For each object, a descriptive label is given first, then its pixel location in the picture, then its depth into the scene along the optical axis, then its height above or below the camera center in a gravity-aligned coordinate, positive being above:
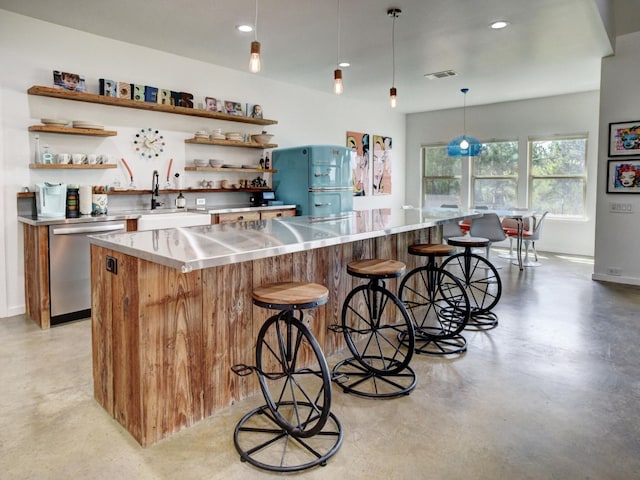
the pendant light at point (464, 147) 6.70 +0.90
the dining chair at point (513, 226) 6.69 -0.31
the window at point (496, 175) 8.12 +0.56
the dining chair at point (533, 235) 6.50 -0.44
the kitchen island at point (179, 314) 1.99 -0.55
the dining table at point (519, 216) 6.24 -0.16
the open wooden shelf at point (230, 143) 5.24 +0.76
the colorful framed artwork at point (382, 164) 8.57 +0.81
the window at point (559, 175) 7.42 +0.53
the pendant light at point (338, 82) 3.27 +0.91
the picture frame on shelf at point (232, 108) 5.65 +1.25
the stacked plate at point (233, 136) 5.56 +0.86
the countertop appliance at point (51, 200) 3.84 +0.03
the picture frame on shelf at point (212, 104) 5.45 +1.24
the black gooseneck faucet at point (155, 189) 4.87 +0.16
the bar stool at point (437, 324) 3.30 -1.00
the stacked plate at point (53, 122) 4.07 +0.76
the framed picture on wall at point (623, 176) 5.21 +0.36
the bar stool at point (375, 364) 2.62 -1.06
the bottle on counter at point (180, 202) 5.11 +0.02
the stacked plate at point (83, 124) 4.21 +0.76
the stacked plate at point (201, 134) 5.26 +0.83
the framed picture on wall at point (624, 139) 5.17 +0.80
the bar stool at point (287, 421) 1.93 -1.10
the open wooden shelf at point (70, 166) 4.01 +0.35
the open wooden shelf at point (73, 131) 4.00 +0.68
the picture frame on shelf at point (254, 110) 5.90 +1.26
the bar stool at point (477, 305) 3.85 -0.96
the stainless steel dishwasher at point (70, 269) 3.75 -0.57
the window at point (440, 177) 8.87 +0.58
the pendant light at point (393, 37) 3.81 +1.67
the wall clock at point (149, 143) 4.86 +0.68
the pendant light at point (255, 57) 2.63 +0.89
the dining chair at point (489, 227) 6.20 -0.32
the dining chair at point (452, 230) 6.77 -0.38
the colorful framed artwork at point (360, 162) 7.92 +0.78
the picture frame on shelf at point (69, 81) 4.14 +1.17
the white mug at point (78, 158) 4.25 +0.44
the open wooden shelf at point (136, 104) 4.04 +1.05
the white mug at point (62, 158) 4.17 +0.43
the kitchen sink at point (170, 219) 4.25 -0.16
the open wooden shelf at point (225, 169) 5.27 +0.43
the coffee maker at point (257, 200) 5.93 +0.06
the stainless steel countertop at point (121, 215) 3.70 -0.11
